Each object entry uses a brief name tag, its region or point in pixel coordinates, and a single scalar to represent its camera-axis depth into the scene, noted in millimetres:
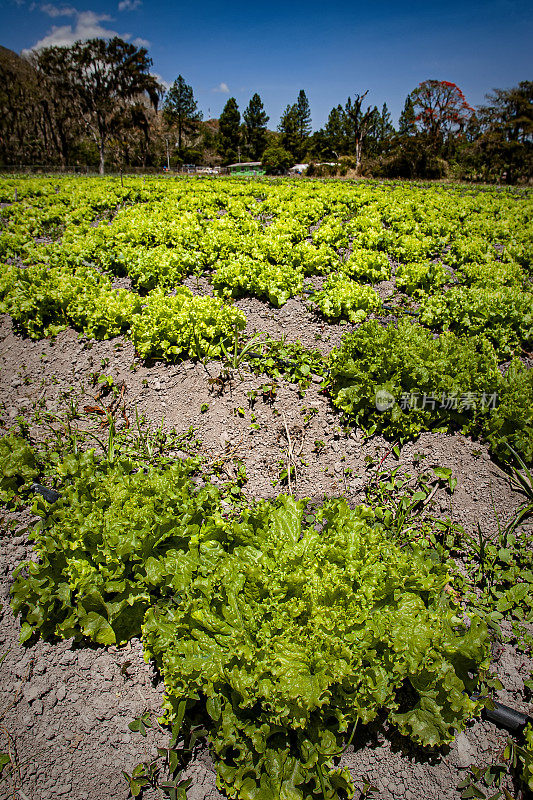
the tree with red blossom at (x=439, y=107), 39906
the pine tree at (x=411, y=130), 40281
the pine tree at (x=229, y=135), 76438
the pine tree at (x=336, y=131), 80750
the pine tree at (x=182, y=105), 80075
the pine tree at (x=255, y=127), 84375
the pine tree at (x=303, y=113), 90938
